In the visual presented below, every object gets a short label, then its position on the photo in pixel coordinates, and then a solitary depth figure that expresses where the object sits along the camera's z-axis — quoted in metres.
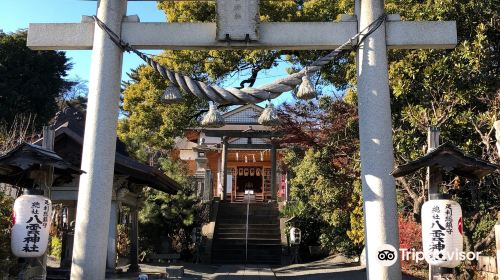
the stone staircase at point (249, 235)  18.61
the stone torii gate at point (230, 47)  6.97
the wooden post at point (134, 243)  13.25
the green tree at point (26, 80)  25.81
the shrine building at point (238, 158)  24.05
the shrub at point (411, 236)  11.63
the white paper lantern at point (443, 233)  5.98
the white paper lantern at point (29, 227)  6.46
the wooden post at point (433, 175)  6.21
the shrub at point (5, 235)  7.52
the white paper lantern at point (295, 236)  18.20
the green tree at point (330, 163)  14.01
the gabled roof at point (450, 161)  6.03
